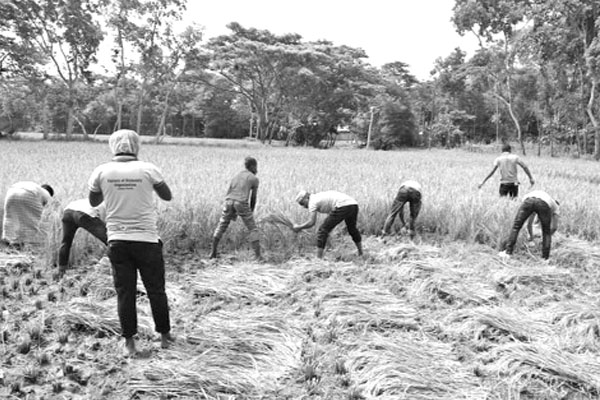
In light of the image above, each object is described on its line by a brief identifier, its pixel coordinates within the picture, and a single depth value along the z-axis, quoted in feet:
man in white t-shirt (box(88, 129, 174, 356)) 8.78
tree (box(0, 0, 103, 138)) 75.15
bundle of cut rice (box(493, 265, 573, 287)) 14.02
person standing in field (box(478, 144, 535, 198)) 23.52
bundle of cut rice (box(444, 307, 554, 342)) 10.11
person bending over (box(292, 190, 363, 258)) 15.58
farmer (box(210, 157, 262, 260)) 15.69
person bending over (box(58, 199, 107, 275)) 13.28
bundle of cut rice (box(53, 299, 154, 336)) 10.09
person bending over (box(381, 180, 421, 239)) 18.95
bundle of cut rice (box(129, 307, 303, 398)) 7.89
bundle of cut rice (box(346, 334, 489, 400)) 7.82
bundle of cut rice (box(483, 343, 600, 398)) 8.20
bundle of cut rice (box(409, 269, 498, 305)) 12.50
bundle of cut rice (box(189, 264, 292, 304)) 12.38
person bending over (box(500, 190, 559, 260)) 15.96
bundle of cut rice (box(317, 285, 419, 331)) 10.64
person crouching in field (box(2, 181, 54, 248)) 15.67
